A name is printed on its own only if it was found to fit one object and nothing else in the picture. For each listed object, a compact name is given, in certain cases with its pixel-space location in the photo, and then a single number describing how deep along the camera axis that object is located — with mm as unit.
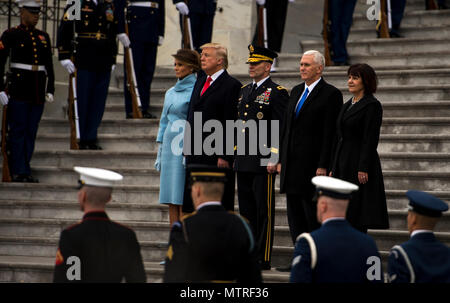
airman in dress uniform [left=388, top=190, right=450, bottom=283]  9547
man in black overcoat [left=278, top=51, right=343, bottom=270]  14148
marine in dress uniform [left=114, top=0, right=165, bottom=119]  21094
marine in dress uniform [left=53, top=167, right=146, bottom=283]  9500
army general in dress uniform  14414
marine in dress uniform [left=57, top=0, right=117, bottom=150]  20141
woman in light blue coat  15352
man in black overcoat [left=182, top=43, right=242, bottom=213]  14750
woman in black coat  13656
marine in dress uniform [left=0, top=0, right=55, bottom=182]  19219
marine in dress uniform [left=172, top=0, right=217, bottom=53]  21766
